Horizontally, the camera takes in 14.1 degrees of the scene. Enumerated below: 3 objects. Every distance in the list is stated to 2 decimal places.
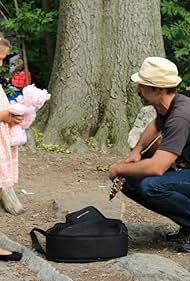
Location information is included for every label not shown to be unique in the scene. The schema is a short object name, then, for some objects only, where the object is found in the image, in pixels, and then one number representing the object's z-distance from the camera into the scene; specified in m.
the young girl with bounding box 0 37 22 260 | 4.94
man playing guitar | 4.82
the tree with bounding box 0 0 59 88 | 12.37
